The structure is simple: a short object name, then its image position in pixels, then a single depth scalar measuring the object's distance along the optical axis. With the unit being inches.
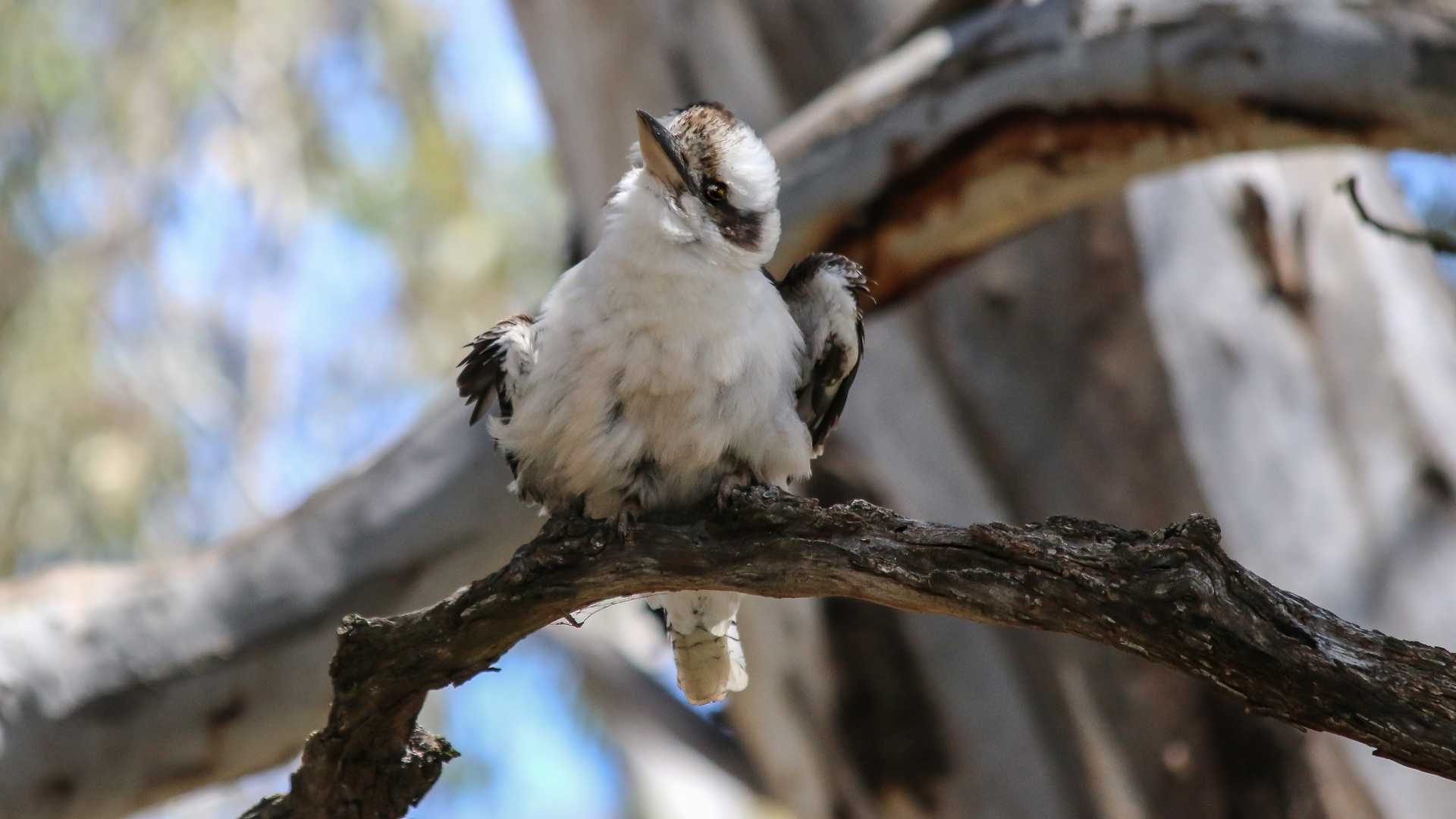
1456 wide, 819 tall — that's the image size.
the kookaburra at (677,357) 199.6
